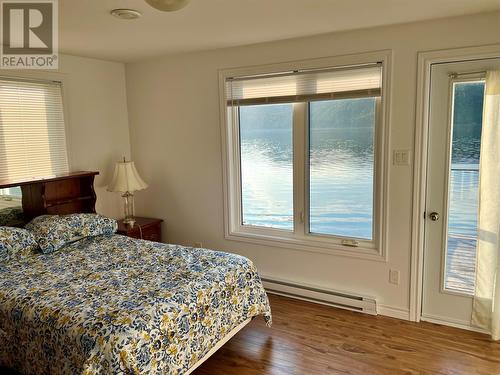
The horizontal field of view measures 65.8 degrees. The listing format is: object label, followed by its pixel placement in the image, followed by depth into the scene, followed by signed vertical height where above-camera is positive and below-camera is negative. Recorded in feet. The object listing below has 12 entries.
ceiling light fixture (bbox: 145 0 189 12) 5.22 +1.94
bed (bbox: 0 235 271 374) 6.27 -2.92
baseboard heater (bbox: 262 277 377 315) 10.62 -4.38
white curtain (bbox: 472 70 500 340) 8.77 -1.89
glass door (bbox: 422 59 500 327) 9.12 -1.18
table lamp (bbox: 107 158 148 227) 12.57 -1.09
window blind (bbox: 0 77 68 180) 10.68 +0.56
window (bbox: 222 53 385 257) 10.36 -0.38
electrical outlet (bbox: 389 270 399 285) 10.28 -3.57
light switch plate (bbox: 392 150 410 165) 9.73 -0.38
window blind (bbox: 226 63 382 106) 10.01 +1.63
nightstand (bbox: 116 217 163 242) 12.60 -2.73
